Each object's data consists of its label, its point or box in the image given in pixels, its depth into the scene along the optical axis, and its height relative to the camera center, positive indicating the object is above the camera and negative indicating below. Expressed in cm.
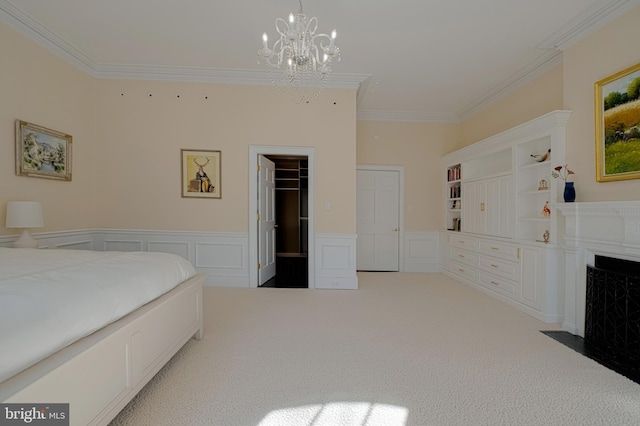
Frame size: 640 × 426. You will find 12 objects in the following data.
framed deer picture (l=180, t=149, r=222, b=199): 460 +59
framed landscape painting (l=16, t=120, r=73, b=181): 334 +70
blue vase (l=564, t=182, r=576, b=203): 316 +20
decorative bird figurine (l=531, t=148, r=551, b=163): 372 +69
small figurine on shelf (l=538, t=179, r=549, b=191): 373 +32
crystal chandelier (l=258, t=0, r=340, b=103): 242 +175
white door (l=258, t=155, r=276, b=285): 481 -16
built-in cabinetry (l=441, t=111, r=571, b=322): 340 -7
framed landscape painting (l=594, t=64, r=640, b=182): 263 +79
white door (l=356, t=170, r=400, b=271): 609 -17
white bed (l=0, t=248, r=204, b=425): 115 -55
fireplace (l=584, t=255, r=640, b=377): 239 -85
